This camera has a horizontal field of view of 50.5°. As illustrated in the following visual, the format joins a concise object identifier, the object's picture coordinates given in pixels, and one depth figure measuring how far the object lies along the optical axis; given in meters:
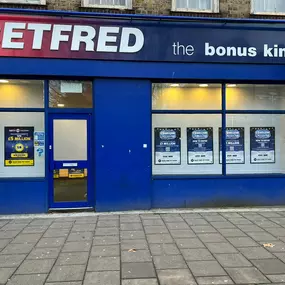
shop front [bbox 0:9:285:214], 6.86
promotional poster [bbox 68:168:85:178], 7.14
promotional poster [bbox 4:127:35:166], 7.22
